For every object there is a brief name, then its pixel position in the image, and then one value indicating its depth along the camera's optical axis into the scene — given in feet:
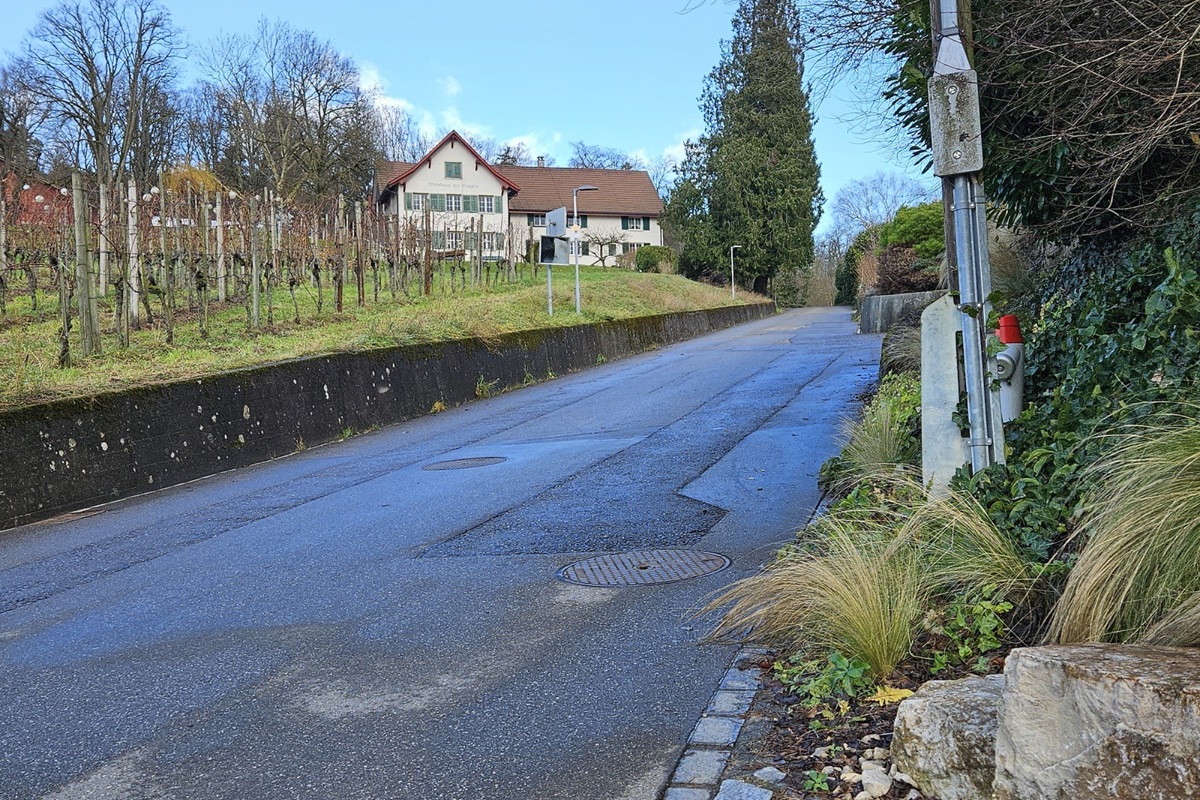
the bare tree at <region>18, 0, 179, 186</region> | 146.51
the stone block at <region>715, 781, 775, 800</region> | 10.20
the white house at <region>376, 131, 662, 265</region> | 216.33
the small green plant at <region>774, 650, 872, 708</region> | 12.16
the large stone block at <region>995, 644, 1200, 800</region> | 7.71
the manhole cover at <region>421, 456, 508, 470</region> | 34.27
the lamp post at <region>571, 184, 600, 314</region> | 84.31
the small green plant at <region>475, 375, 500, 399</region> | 59.26
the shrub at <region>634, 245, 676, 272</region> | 201.98
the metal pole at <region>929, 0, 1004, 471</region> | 16.48
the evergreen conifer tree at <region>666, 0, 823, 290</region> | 187.62
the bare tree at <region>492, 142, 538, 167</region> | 294.05
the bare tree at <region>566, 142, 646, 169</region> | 318.28
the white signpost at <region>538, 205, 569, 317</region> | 83.61
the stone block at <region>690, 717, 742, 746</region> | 11.78
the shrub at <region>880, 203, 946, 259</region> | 85.76
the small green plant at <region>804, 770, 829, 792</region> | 10.11
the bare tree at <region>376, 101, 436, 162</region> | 260.62
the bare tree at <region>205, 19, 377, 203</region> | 177.17
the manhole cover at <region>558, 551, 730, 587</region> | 19.39
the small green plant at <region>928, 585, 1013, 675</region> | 12.42
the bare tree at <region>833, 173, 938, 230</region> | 262.06
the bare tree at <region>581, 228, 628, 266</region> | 229.37
